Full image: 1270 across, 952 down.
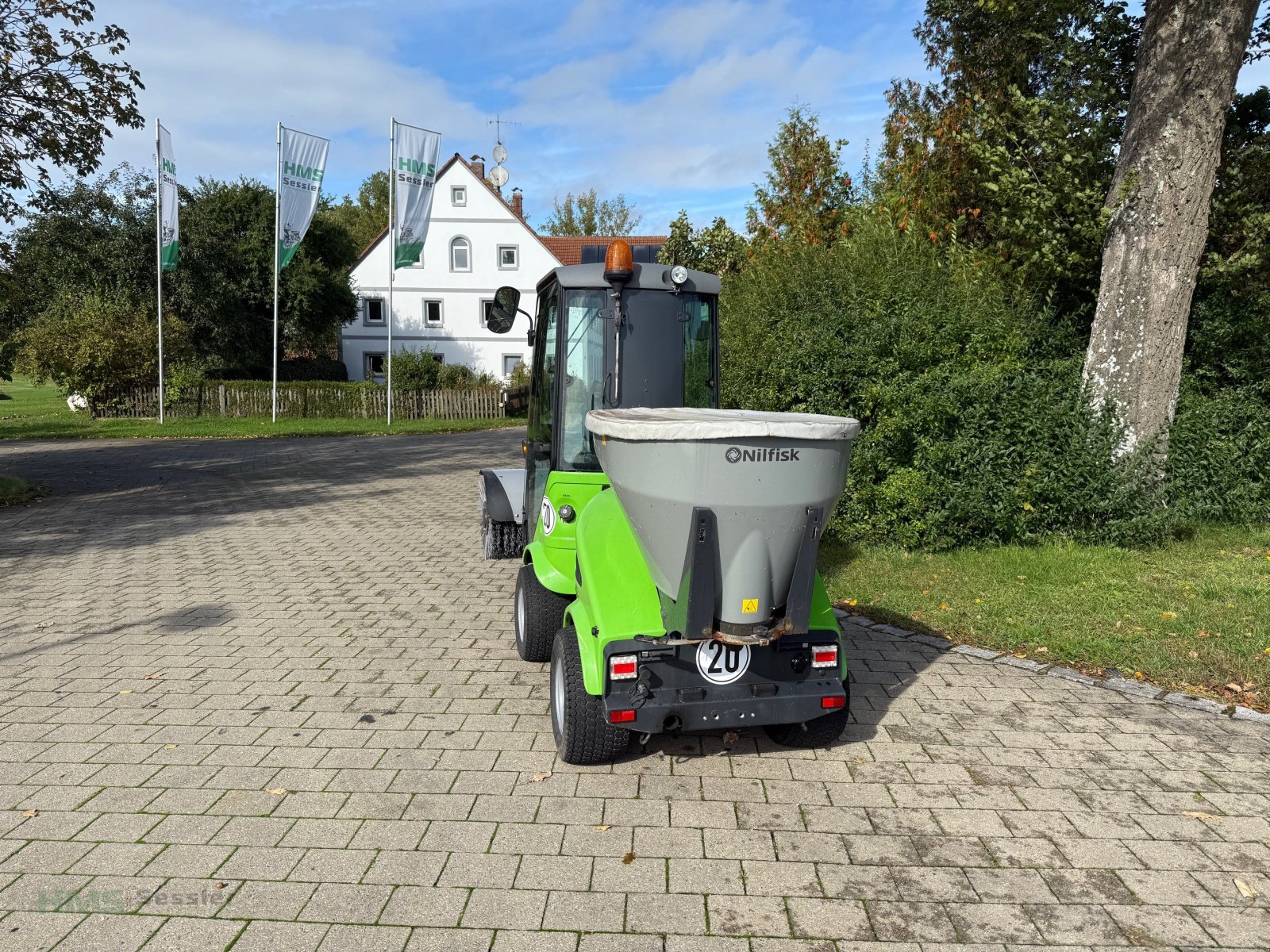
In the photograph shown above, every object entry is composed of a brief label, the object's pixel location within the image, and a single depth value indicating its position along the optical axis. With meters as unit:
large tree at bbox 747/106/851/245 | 16.45
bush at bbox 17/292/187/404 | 26.02
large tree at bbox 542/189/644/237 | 64.12
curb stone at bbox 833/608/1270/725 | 4.71
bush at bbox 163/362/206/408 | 27.41
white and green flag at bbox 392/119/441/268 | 22.64
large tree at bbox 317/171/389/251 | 64.38
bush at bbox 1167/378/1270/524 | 8.47
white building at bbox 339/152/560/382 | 39.66
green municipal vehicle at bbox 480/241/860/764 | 3.28
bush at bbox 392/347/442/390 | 31.41
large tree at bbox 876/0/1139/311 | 10.10
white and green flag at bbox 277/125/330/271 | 22.38
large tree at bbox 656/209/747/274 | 24.12
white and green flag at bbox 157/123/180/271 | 23.22
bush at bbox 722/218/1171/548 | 7.82
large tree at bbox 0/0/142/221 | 10.80
